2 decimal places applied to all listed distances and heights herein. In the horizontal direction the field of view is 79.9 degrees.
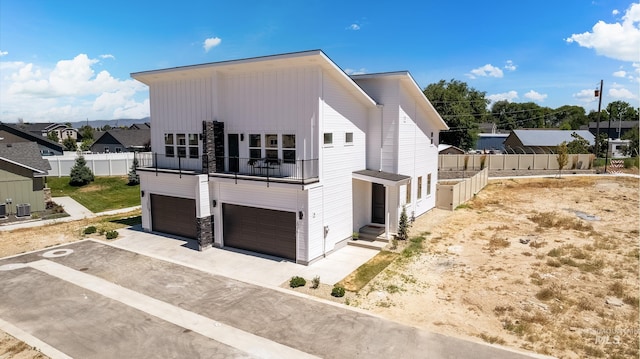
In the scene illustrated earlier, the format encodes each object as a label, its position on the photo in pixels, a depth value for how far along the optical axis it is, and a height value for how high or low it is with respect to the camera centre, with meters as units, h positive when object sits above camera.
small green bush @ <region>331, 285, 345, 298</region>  12.47 -4.91
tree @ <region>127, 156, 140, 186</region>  35.94 -3.26
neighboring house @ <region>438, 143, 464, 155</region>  45.76 -1.18
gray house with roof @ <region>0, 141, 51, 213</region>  23.86 -2.26
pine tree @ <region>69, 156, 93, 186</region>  35.66 -2.81
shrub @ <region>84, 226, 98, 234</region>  20.38 -4.61
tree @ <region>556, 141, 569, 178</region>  38.31 -1.68
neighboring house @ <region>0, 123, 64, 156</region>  47.81 +0.80
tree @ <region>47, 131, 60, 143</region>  76.88 +1.64
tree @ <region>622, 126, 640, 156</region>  55.94 -0.92
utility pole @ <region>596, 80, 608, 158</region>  44.03 +4.85
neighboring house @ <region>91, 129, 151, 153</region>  57.25 +0.39
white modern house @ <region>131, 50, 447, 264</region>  15.48 -0.52
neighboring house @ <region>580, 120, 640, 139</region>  83.34 +2.66
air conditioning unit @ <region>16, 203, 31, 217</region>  23.57 -4.06
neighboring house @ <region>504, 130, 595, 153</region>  52.56 +0.07
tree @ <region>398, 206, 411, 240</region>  18.38 -4.13
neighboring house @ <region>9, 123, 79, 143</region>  79.14 +3.15
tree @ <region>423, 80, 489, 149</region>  51.53 +3.30
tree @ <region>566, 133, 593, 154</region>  45.16 -0.87
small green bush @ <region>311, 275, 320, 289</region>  13.14 -4.88
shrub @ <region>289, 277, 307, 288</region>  13.23 -4.86
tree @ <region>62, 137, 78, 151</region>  74.99 -0.23
